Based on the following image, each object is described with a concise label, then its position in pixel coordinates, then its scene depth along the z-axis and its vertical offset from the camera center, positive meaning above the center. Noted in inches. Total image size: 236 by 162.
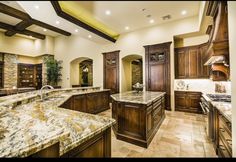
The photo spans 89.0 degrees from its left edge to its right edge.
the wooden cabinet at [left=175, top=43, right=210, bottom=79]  168.1 +27.7
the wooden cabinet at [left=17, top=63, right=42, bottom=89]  314.1 +21.2
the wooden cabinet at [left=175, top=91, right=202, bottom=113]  168.6 -28.7
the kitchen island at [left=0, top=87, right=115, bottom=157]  22.8 -14.7
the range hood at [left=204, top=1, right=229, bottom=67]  54.3 +20.3
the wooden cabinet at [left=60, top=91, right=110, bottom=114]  139.1 -26.6
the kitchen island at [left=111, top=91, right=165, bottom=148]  85.0 -29.1
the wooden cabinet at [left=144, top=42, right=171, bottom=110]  181.6 +22.1
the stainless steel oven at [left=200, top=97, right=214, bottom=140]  84.1 -28.3
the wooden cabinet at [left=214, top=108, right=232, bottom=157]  51.9 -27.9
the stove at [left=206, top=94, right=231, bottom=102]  84.9 -13.0
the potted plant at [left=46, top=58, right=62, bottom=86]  289.9 +29.2
